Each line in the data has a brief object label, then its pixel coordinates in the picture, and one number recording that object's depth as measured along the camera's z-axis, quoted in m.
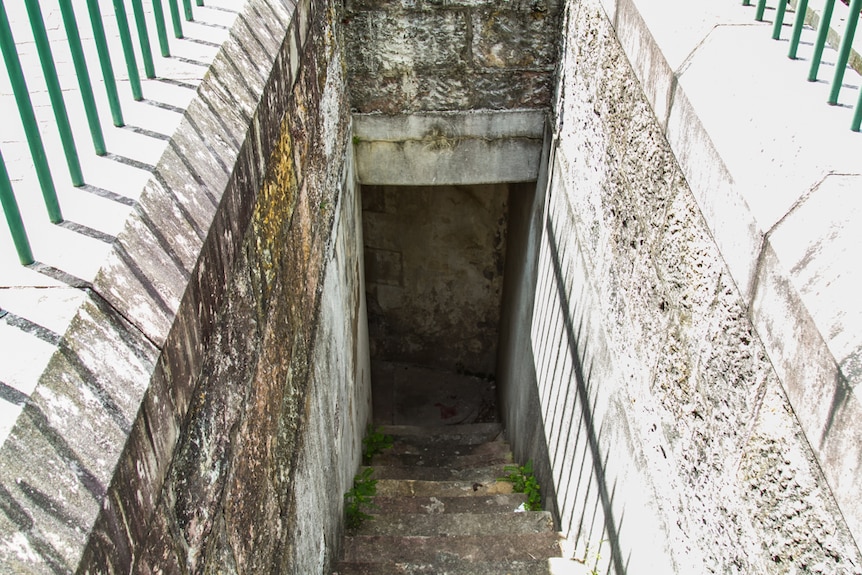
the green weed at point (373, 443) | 6.05
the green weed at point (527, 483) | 4.91
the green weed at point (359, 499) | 4.56
